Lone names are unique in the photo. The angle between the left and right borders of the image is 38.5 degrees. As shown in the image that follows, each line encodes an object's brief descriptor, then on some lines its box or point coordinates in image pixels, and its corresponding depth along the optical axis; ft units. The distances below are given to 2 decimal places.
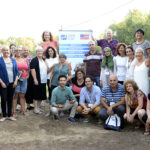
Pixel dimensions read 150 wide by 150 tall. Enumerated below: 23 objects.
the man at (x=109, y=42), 21.19
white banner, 23.13
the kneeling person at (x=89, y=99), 17.35
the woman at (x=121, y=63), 18.40
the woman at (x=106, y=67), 18.86
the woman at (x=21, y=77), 18.48
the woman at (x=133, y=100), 15.03
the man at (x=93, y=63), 19.92
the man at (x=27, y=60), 20.02
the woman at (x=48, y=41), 21.49
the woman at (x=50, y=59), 19.76
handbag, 15.60
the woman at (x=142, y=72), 16.03
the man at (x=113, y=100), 16.25
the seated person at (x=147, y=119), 14.11
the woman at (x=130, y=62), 17.16
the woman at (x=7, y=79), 16.66
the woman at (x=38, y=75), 18.95
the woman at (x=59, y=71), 18.97
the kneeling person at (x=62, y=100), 17.74
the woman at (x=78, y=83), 18.98
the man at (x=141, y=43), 18.56
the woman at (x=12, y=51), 20.44
